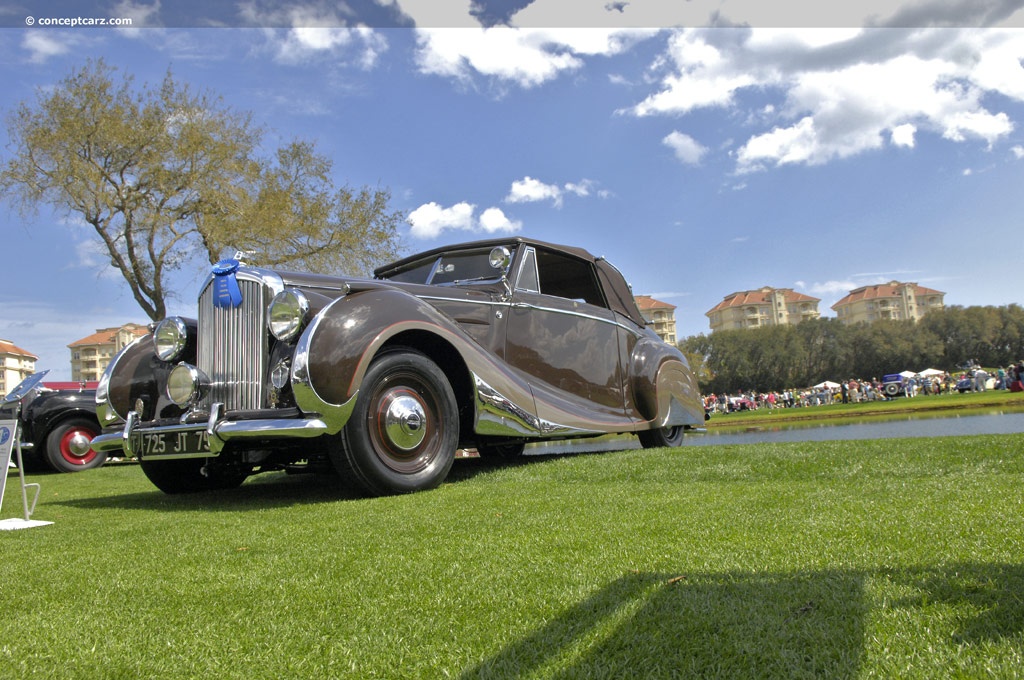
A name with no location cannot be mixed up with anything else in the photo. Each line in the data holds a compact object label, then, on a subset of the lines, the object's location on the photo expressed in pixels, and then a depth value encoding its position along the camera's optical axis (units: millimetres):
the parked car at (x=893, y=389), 42600
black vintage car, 10055
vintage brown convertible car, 4402
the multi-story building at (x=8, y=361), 72238
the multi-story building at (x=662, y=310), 127500
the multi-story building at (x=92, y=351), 109500
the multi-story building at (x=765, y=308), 140750
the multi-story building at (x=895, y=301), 138000
